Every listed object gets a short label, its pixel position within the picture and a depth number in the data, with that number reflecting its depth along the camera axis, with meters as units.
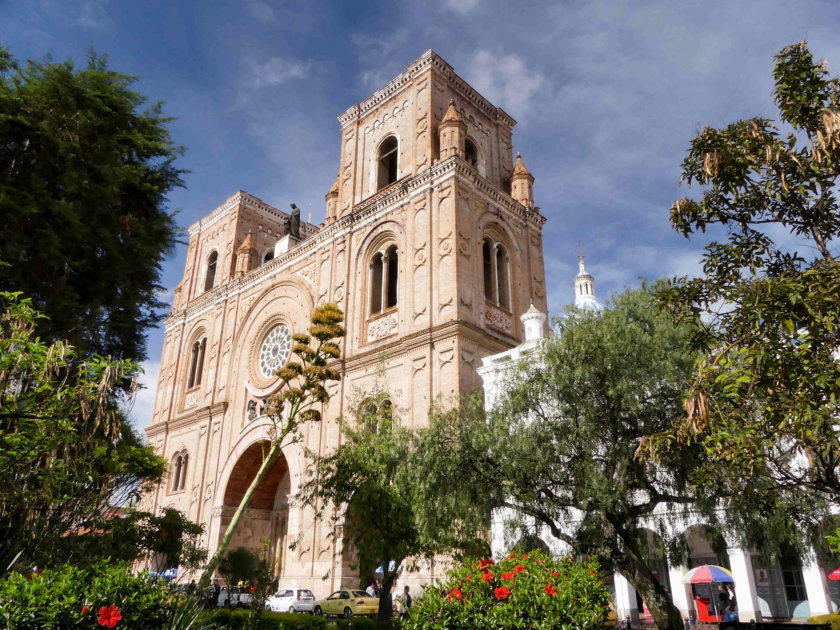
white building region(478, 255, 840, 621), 12.52
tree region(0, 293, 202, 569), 6.94
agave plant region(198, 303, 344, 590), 16.28
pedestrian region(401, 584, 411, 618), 16.13
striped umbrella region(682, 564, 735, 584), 15.88
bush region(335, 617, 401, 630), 11.88
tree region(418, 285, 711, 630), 10.16
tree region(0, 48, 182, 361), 10.12
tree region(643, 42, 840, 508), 5.01
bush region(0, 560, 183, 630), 5.11
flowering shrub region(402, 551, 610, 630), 5.61
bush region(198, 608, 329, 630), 10.84
